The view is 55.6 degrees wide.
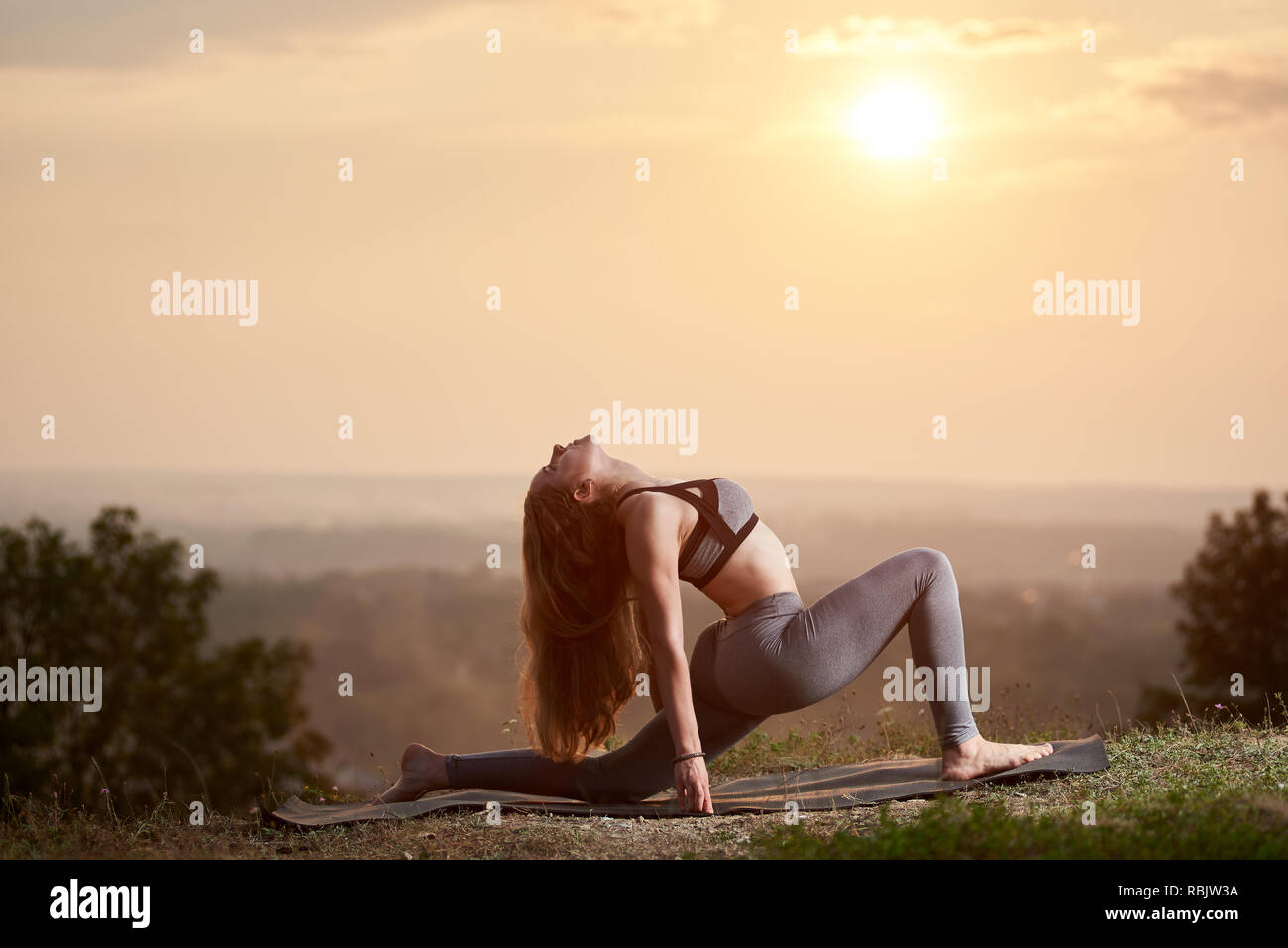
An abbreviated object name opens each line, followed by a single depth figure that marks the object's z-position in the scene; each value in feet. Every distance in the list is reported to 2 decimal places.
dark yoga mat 17.06
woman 16.25
